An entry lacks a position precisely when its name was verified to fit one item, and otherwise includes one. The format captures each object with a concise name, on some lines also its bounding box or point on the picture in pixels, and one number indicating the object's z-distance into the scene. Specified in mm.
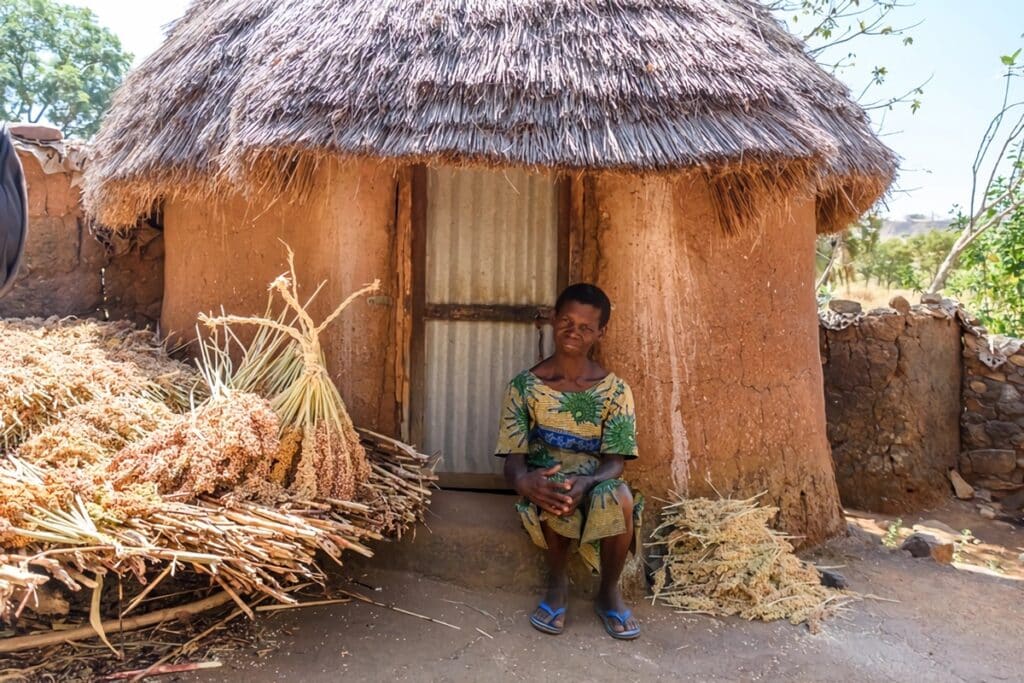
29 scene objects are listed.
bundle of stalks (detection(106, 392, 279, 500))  2623
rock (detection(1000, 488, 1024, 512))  5543
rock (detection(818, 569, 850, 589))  3707
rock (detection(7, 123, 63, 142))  4746
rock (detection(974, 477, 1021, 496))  5586
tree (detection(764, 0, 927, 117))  8492
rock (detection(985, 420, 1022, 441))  5548
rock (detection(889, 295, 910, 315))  5469
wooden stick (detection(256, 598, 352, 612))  3112
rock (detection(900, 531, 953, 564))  4266
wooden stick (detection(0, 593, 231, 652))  2725
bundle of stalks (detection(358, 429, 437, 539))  3008
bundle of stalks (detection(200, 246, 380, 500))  2873
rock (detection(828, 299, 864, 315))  5645
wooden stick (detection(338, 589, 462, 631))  3141
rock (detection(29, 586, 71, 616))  2922
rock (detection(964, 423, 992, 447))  5609
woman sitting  3094
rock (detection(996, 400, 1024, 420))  5516
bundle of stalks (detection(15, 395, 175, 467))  2666
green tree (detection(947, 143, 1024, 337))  7258
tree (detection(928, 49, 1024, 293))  7824
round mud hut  3178
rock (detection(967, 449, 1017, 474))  5555
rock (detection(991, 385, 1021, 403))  5527
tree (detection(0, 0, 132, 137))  15688
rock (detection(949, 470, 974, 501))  5578
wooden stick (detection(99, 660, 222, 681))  2639
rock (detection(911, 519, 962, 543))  4941
